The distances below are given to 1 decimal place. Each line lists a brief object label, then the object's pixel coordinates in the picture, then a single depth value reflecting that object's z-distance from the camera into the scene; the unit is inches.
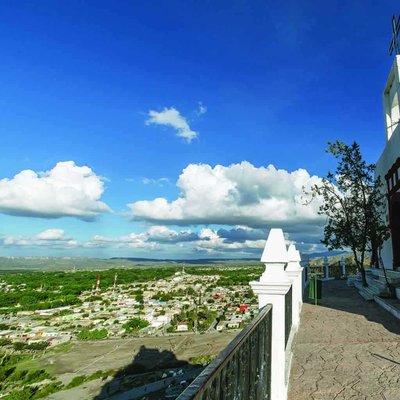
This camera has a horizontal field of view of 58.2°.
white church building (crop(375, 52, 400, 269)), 588.7
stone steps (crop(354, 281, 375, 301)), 538.3
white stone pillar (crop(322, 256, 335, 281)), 1016.0
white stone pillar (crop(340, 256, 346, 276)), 1049.5
